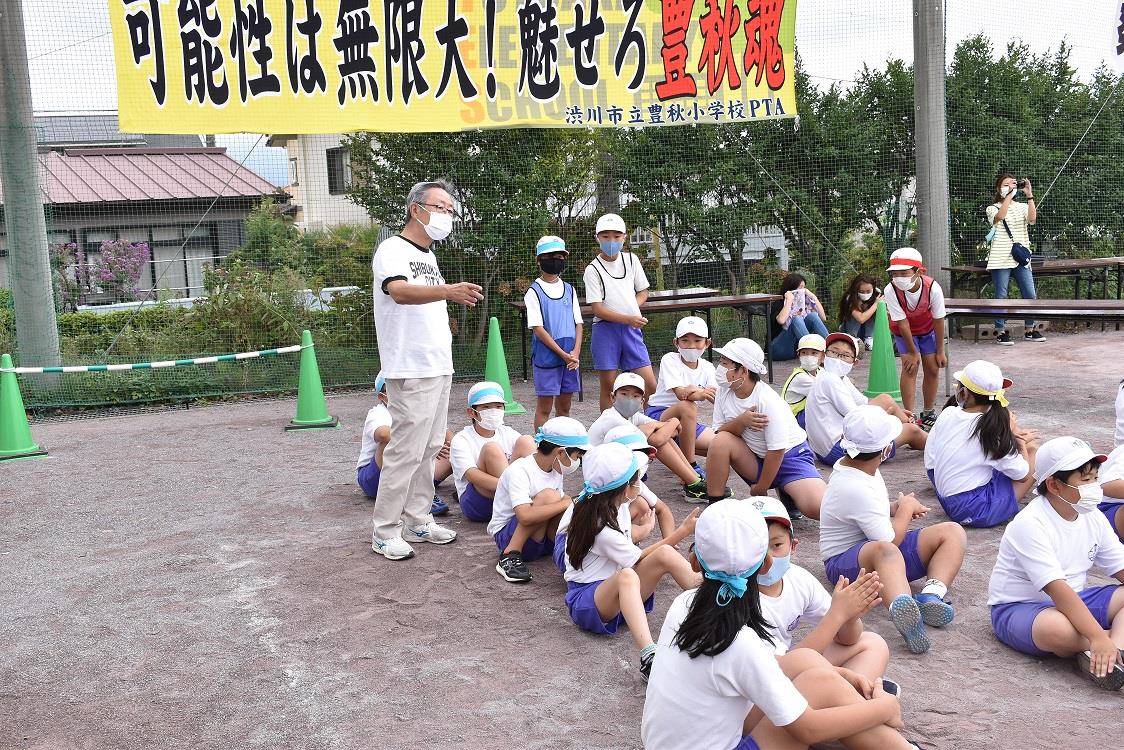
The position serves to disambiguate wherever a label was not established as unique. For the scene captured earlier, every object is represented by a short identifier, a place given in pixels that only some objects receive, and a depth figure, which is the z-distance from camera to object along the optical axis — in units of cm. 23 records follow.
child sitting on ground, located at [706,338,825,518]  544
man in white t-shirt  512
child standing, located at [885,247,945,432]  758
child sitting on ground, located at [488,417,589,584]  484
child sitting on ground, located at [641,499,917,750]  278
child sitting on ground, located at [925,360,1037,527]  520
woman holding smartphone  1127
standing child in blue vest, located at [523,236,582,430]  696
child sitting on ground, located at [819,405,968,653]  414
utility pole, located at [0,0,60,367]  954
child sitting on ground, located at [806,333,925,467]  619
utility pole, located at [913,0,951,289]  1124
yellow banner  969
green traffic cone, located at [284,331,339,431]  865
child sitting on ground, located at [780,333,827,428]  670
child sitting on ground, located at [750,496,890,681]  332
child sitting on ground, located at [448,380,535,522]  557
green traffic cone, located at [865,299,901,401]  872
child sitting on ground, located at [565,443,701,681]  405
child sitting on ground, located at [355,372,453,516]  602
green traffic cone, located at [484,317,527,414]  928
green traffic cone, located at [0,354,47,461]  782
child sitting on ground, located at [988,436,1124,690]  369
